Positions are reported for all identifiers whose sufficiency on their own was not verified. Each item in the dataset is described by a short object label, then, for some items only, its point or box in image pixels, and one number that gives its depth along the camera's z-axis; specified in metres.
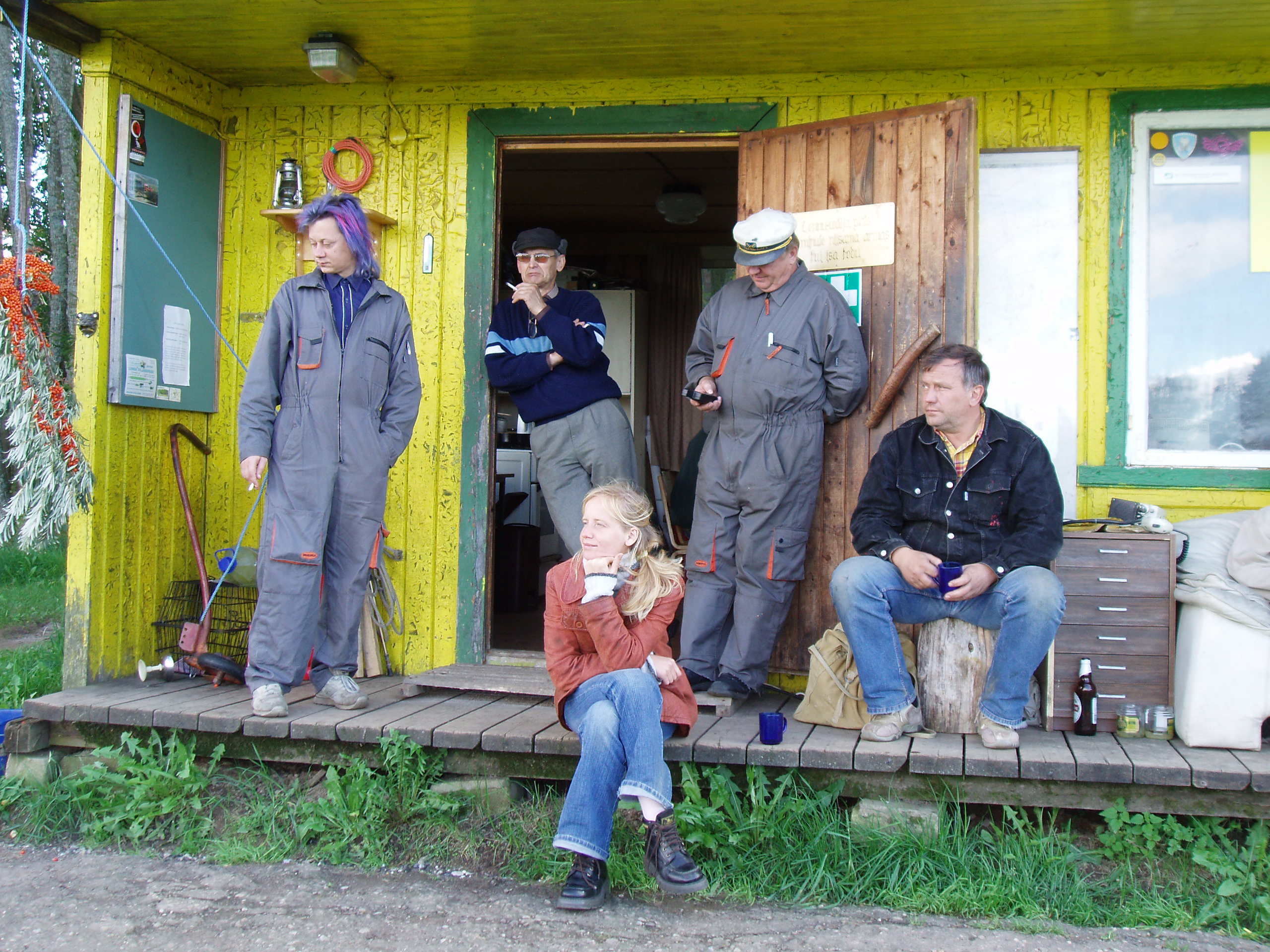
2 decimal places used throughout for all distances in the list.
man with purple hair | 3.59
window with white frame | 4.03
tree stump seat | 3.33
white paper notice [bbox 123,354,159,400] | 4.17
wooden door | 3.86
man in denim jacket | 3.18
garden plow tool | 4.04
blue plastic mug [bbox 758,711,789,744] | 3.18
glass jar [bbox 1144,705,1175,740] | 3.35
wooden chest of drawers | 3.40
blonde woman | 2.73
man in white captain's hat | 3.80
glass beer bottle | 3.36
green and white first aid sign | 4.05
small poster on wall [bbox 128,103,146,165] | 4.19
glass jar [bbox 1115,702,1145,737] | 3.35
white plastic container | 3.19
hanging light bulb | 6.62
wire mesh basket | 4.45
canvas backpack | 3.46
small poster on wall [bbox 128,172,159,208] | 4.19
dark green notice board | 4.15
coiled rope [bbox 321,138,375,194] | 4.61
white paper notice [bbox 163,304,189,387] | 4.39
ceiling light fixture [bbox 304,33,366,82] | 4.04
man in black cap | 4.19
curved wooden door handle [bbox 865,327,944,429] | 3.78
